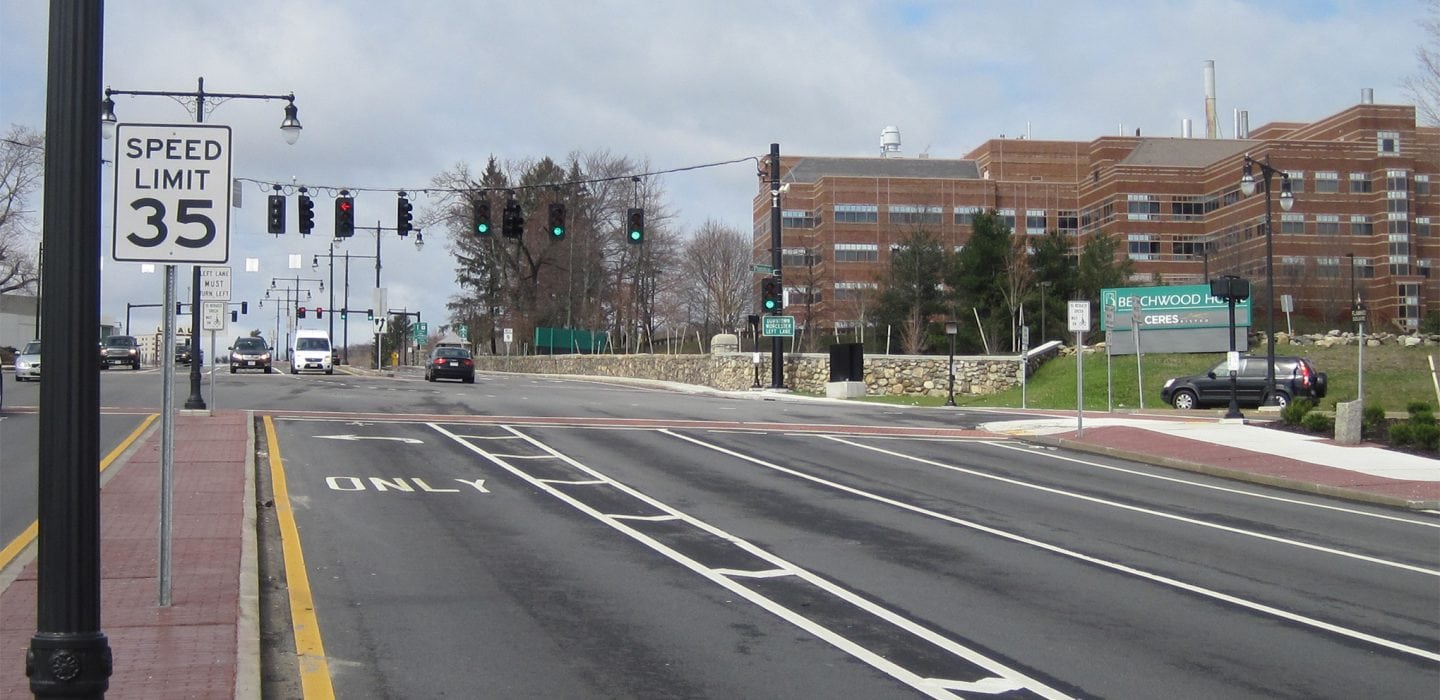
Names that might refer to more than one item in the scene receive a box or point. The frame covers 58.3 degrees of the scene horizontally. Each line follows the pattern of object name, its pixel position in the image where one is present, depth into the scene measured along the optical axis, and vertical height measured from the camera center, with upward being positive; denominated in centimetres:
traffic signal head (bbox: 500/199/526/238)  3353 +409
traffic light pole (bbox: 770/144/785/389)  4200 +401
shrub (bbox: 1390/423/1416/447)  2122 -103
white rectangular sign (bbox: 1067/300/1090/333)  2467 +112
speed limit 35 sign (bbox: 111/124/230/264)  766 +111
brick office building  8138 +1160
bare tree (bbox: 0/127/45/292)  6531 +864
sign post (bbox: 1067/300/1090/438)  2466 +111
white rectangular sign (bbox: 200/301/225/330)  2223 +109
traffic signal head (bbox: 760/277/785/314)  4219 +261
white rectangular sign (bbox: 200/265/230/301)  2169 +156
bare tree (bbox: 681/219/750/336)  8238 +679
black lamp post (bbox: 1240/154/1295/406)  2988 +316
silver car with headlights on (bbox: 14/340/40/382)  4084 +44
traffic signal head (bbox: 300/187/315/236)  3362 +430
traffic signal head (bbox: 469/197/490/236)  3349 +413
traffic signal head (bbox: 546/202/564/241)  3253 +396
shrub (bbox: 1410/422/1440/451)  2086 -102
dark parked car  3672 -35
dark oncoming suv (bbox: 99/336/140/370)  5344 +113
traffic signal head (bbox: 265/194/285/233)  3441 +436
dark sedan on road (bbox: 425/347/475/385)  4700 +46
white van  5428 +107
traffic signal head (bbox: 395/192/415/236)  3497 +444
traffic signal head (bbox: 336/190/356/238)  3397 +428
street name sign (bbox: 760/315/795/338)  4112 +159
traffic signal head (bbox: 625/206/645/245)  3491 +409
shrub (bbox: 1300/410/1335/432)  2405 -94
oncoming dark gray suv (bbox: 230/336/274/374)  5269 +98
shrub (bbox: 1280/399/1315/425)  2520 -75
